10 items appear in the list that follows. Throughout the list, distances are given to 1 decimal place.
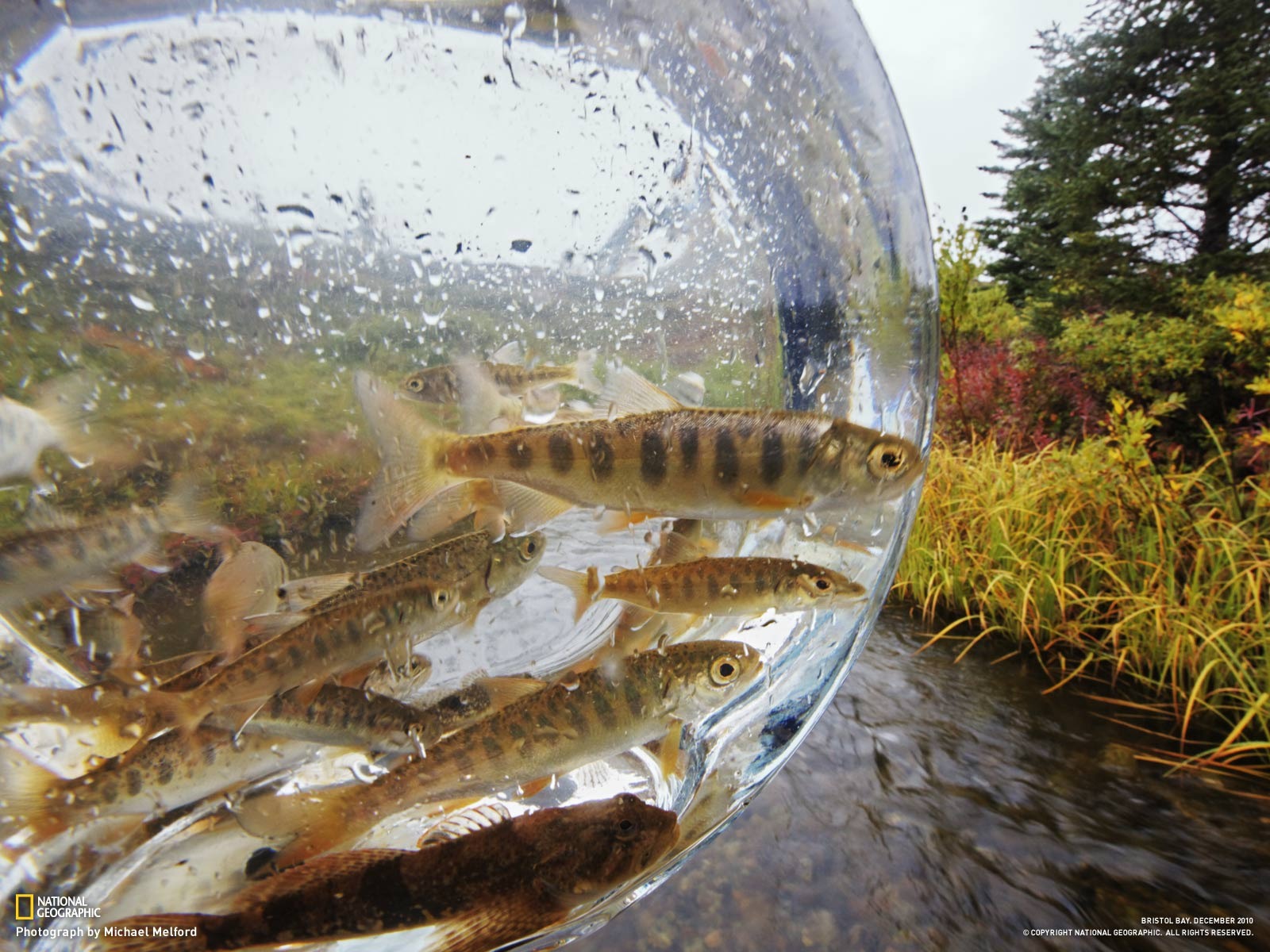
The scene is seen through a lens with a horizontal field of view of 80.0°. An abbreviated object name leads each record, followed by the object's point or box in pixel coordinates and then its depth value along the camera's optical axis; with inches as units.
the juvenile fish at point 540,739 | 4.5
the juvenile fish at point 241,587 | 4.2
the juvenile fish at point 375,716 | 4.6
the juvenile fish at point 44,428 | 3.9
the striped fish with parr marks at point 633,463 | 4.4
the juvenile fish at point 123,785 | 4.3
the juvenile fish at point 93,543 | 4.1
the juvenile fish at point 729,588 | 5.1
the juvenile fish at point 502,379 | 4.6
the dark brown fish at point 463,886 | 4.1
